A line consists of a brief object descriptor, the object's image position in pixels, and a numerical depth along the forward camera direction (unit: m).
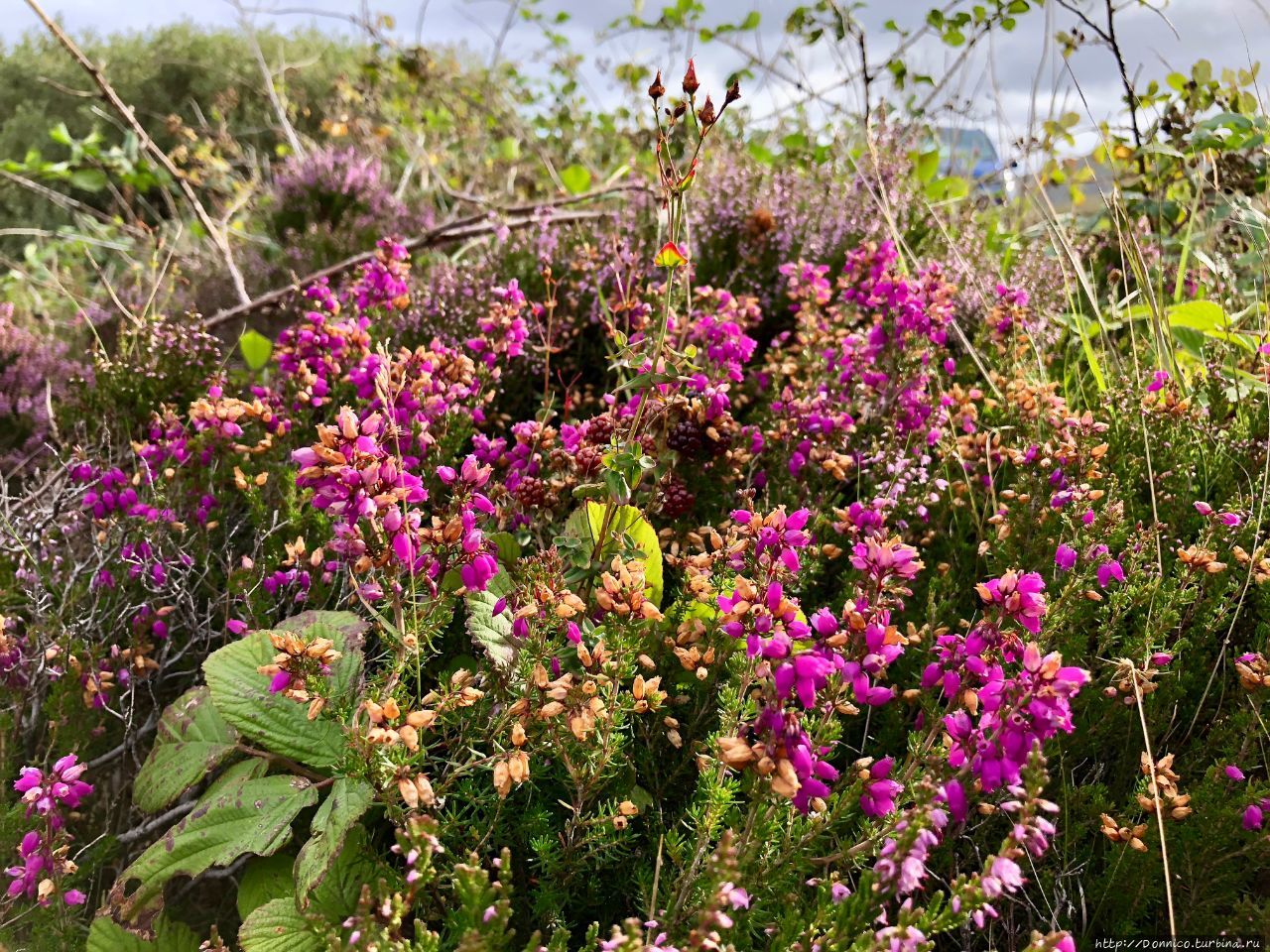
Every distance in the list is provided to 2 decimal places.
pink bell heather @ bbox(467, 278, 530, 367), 0.38
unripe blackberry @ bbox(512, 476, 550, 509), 0.32
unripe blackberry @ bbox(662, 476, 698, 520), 0.33
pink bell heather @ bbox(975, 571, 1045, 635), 0.22
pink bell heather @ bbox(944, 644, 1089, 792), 0.21
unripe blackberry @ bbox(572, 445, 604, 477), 0.31
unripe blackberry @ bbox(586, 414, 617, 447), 0.32
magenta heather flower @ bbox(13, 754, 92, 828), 0.26
